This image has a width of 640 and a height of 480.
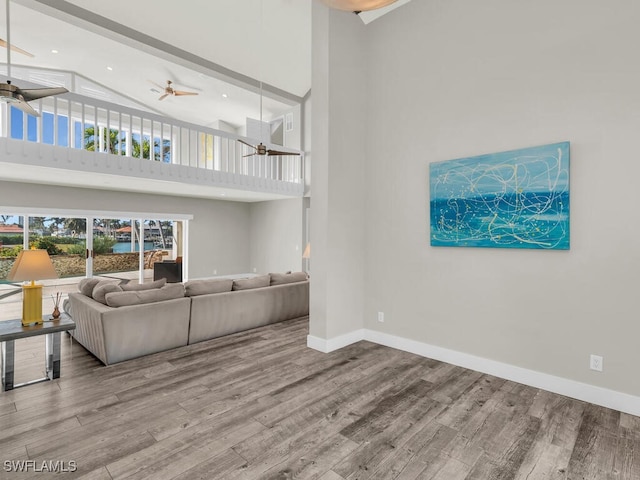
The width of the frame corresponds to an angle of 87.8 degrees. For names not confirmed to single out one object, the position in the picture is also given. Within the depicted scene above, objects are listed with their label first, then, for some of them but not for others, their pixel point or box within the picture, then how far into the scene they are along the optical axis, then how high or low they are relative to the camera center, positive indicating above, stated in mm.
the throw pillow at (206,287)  4094 -614
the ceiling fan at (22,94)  3074 +1397
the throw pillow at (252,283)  4559 -620
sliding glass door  7090 -155
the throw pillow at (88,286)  4020 -578
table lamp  2756 -302
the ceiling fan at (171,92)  7680 +3438
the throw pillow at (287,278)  5066 -615
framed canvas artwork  2756 +361
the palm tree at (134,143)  8719 +2670
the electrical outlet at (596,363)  2611 -980
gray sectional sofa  3402 -862
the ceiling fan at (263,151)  5684 +1544
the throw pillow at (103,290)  3672 -577
